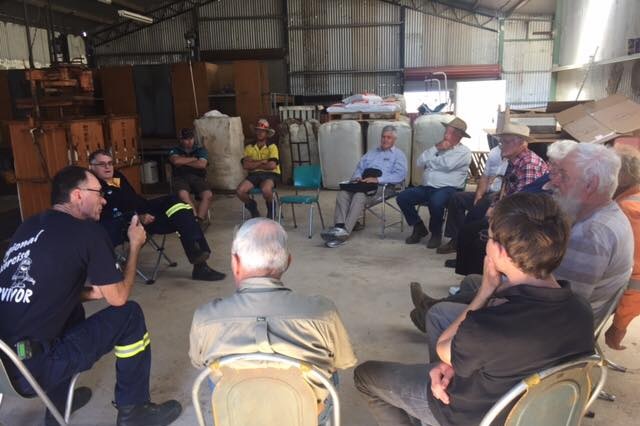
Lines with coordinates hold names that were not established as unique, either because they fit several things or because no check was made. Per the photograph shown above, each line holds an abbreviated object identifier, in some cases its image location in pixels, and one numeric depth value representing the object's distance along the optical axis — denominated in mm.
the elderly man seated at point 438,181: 4723
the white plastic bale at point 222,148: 7734
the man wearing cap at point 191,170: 5406
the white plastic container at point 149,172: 8012
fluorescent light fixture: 9547
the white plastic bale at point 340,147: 7492
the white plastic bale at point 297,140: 8211
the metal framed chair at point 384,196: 5078
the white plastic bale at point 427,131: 7133
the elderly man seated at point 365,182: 4953
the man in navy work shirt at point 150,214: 3756
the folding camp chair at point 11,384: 1620
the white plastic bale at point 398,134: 7309
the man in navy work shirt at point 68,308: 1829
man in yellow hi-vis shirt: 5544
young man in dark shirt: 1289
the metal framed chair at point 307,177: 5574
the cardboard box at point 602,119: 4332
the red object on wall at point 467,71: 14117
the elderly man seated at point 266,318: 1374
